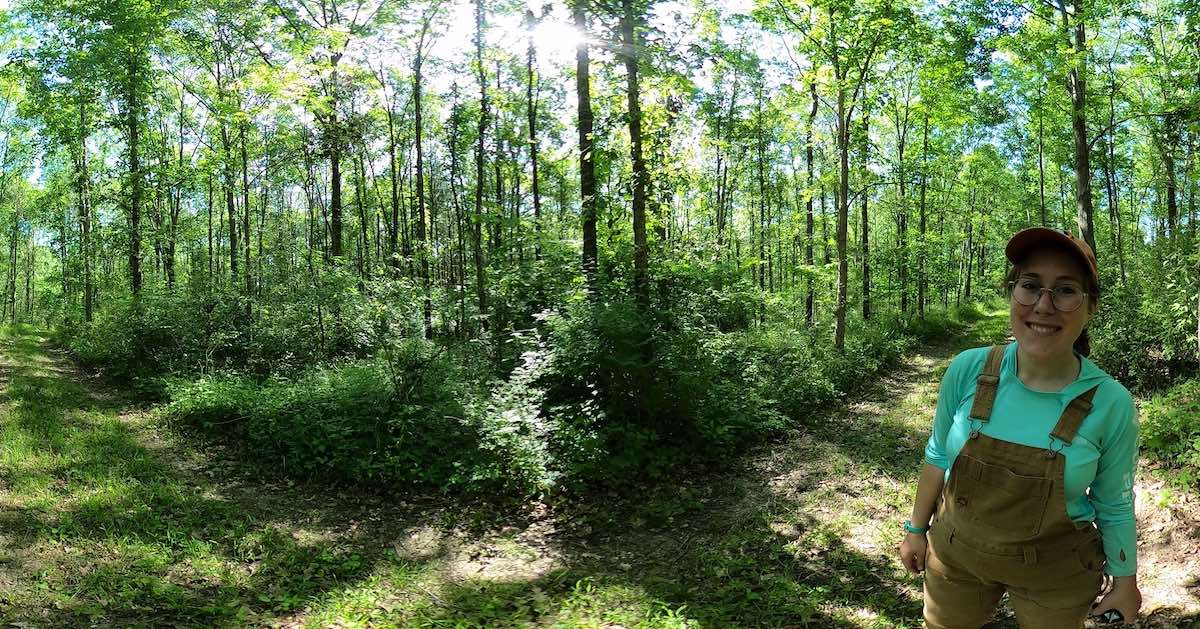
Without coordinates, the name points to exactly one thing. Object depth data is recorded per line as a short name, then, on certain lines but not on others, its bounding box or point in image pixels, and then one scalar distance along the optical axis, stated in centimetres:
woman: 198
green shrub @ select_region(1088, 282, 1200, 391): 879
